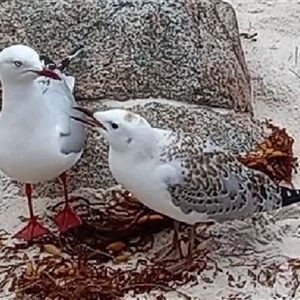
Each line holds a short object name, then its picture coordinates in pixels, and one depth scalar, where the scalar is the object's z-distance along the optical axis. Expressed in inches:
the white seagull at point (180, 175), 86.6
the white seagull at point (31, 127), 88.7
